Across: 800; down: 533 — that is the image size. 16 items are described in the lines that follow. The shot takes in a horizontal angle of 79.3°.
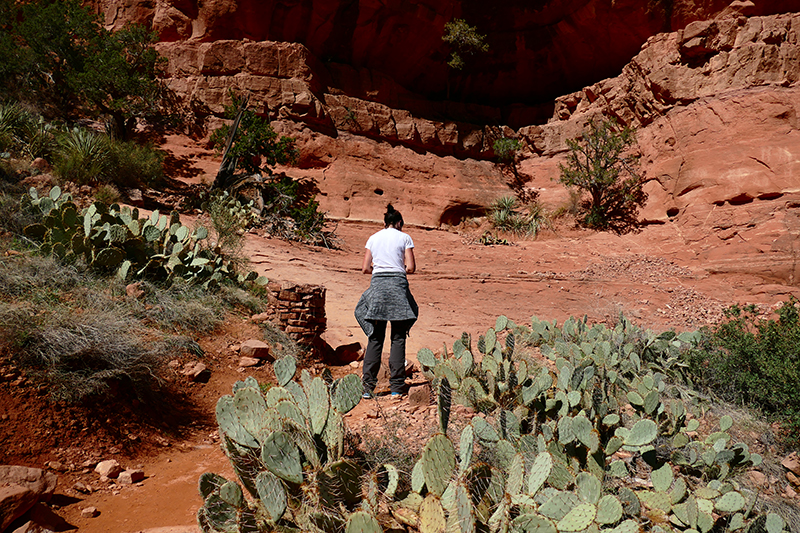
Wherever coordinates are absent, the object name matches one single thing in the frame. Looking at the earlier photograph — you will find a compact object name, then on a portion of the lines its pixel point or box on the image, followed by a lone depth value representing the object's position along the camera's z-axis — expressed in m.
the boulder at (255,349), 4.52
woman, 3.78
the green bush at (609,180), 14.20
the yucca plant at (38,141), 8.93
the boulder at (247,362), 4.38
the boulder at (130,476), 2.55
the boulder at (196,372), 3.90
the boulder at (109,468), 2.57
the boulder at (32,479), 2.04
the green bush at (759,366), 5.39
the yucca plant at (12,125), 8.13
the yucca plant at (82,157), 8.74
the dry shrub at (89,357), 2.96
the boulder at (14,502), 1.85
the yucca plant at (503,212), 15.09
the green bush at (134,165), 10.36
